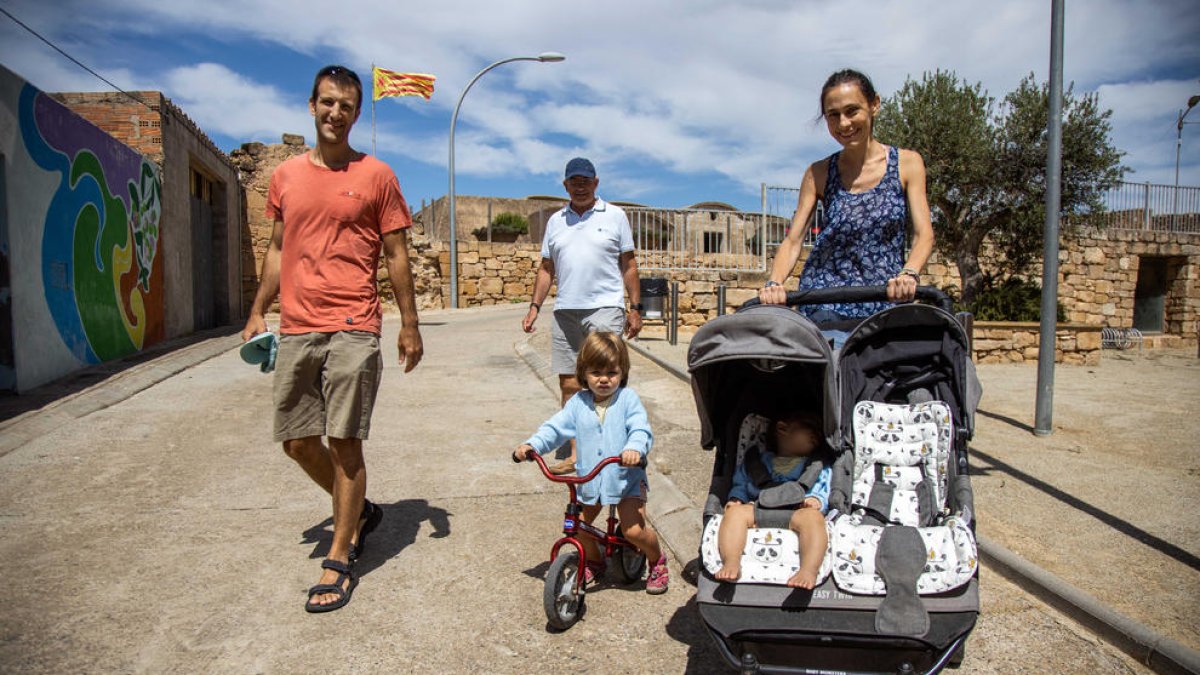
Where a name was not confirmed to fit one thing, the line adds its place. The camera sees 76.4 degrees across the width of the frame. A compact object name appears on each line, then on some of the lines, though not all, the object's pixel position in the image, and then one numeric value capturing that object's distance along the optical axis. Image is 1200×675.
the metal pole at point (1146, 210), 20.81
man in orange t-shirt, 3.36
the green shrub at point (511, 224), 35.25
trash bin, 12.78
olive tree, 14.61
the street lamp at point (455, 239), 19.03
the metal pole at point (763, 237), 15.64
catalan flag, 20.45
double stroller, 2.22
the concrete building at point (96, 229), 7.40
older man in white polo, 4.64
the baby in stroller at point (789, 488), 2.34
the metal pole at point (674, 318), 12.10
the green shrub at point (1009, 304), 14.17
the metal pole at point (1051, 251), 6.41
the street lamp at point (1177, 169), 18.53
